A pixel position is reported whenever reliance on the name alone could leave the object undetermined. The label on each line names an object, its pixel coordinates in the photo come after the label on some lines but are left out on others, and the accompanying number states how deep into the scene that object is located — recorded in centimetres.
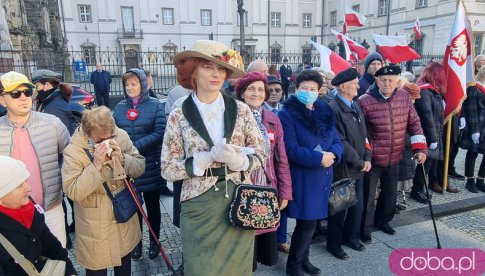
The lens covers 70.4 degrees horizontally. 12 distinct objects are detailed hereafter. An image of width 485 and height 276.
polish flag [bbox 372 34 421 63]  642
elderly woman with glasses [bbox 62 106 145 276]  236
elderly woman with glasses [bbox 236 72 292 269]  302
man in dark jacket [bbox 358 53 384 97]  530
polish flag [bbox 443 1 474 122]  494
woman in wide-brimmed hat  217
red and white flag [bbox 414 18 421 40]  1266
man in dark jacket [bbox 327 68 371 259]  349
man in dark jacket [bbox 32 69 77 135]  396
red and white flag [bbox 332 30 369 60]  791
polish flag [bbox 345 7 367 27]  1025
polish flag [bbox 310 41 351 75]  557
